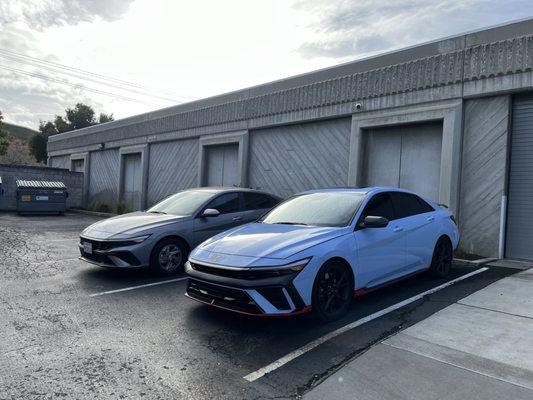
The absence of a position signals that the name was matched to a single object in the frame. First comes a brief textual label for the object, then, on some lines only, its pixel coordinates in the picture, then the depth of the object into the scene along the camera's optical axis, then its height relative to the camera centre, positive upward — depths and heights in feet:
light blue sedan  14.30 -2.12
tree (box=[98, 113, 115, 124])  165.27 +26.21
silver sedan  22.15 -2.19
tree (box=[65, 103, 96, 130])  160.25 +25.14
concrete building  28.32 +5.93
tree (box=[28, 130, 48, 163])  154.20 +12.86
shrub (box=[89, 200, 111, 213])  72.14 -3.70
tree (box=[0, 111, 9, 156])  129.49 +12.28
